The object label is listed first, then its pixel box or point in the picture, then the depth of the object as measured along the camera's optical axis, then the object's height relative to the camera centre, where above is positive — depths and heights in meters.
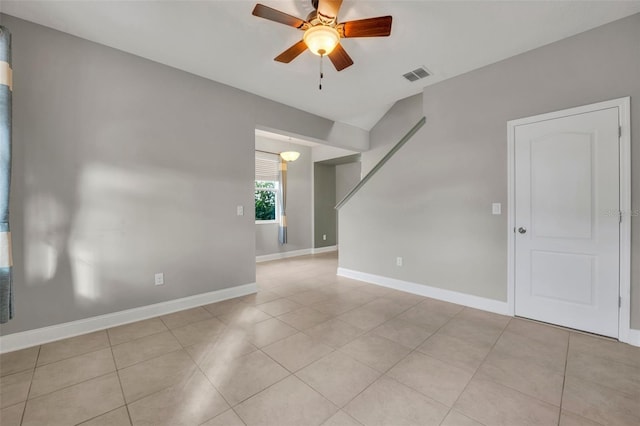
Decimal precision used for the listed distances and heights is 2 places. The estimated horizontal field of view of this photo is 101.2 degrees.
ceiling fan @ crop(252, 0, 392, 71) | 1.88 +1.42
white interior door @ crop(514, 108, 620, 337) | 2.36 -0.12
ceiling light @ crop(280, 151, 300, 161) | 5.72 +1.23
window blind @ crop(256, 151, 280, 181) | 5.97 +1.07
